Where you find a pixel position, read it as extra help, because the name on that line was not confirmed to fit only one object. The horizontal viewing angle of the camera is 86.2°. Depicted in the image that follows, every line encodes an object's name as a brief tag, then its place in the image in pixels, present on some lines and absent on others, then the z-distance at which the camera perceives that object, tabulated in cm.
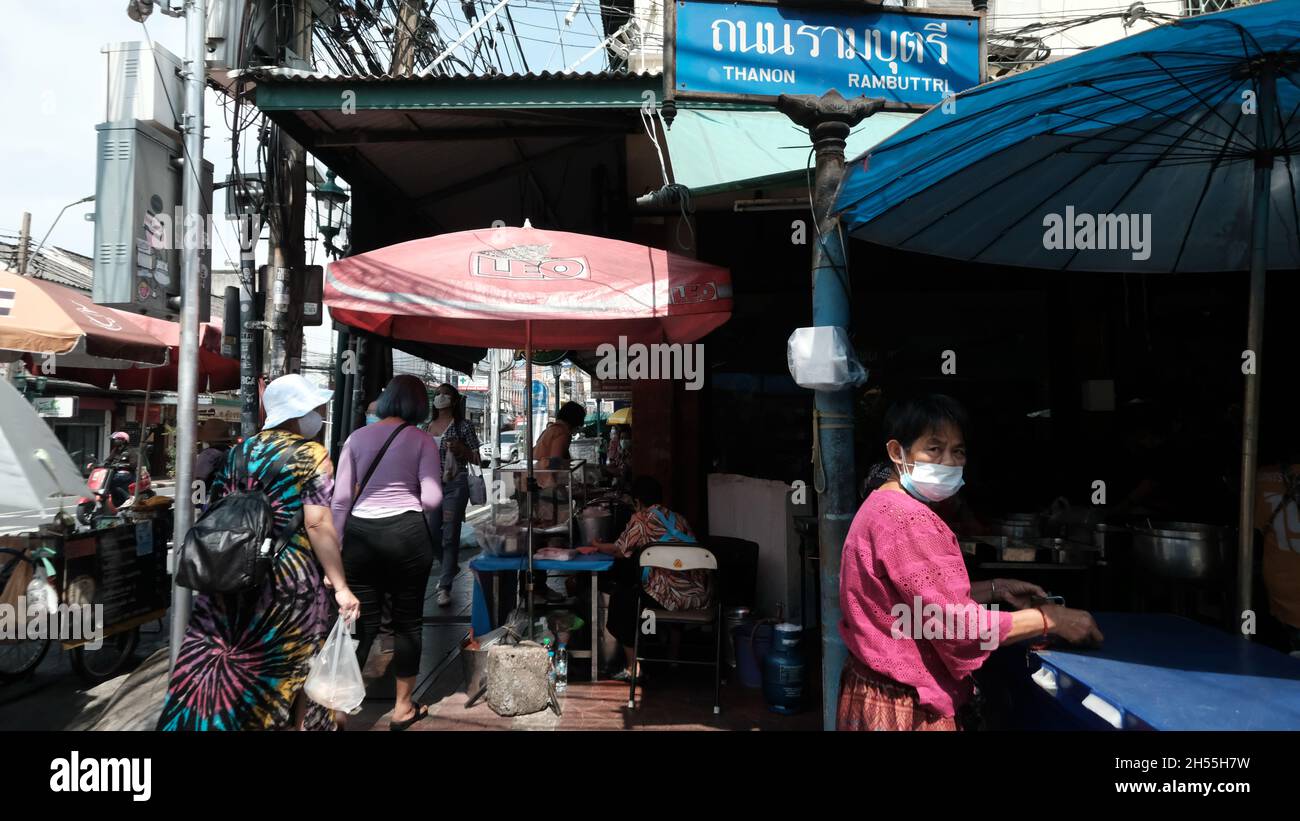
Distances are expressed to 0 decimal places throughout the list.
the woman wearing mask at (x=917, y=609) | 204
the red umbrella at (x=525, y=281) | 386
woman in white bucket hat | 284
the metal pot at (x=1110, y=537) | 451
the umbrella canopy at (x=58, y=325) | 497
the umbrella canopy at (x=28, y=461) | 223
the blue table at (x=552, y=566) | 484
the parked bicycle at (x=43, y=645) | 481
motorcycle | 646
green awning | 439
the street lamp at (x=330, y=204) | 692
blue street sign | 362
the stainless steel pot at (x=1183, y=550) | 410
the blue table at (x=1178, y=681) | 214
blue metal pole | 293
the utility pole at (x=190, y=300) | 413
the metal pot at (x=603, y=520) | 554
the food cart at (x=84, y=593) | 482
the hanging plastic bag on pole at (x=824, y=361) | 283
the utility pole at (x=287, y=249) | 601
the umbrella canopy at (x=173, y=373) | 737
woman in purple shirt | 399
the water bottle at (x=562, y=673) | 475
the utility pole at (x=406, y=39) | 931
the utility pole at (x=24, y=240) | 1798
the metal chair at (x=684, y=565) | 440
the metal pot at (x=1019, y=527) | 463
